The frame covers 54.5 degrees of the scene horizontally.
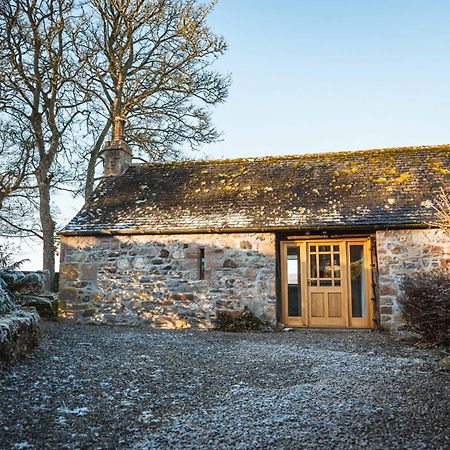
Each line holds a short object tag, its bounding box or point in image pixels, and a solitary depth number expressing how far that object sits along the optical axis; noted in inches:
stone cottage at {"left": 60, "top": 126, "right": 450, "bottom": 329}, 405.7
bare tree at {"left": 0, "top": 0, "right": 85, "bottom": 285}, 597.9
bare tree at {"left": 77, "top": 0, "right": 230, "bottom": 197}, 656.4
